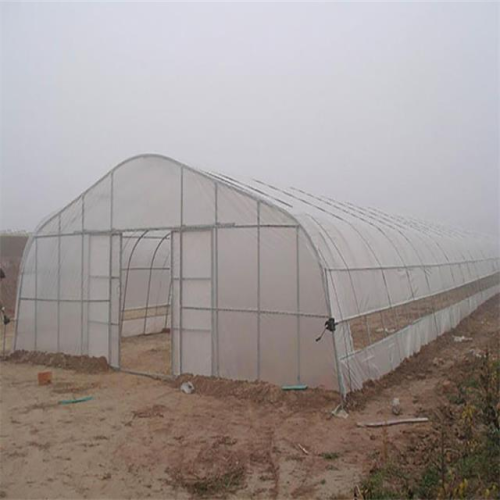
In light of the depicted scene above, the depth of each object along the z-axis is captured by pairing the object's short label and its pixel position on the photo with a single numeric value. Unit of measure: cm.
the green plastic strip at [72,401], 1099
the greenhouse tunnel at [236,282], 1094
